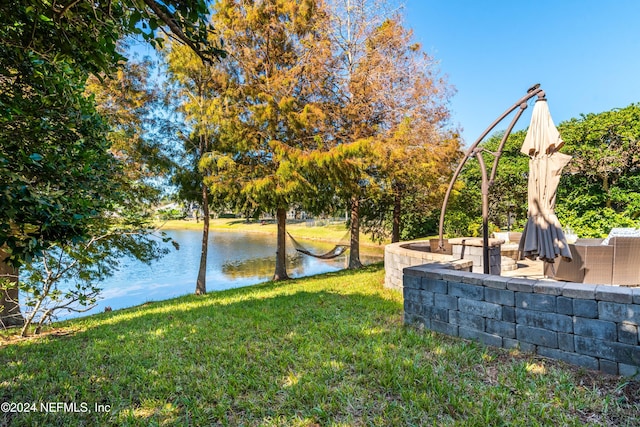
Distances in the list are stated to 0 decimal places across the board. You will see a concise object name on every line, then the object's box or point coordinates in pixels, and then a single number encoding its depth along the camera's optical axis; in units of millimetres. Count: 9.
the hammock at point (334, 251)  9078
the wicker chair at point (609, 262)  4203
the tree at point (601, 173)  8211
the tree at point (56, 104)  1480
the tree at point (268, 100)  6773
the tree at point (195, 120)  6824
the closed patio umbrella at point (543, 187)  3574
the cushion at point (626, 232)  5671
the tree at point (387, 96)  7707
